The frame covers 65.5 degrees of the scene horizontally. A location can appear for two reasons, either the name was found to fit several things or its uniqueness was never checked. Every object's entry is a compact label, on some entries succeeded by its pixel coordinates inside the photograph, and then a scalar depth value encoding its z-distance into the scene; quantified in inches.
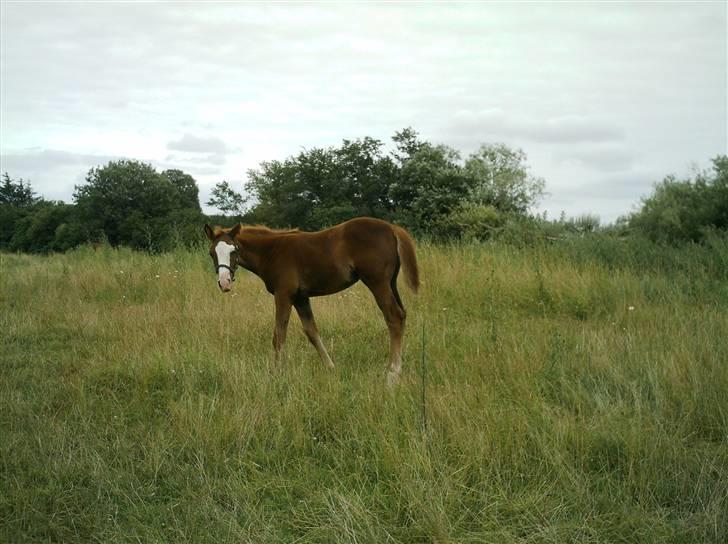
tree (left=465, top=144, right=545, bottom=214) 1427.2
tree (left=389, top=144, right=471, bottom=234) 1368.1
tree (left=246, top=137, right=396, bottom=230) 1627.7
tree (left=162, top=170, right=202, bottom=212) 2084.2
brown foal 242.2
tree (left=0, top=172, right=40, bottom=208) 2817.4
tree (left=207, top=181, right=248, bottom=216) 2394.2
